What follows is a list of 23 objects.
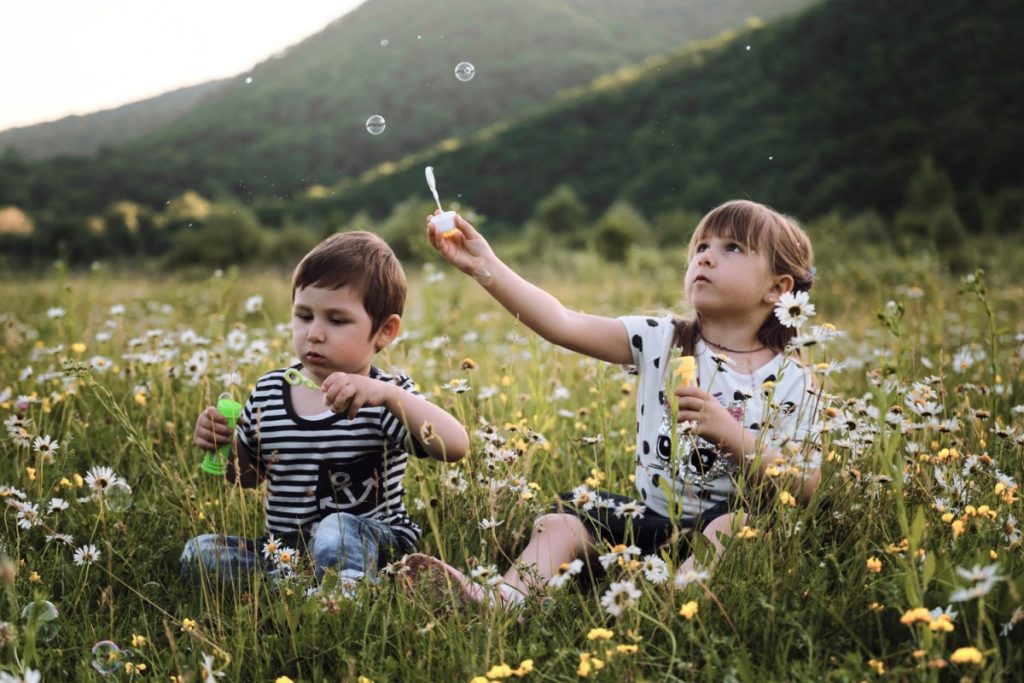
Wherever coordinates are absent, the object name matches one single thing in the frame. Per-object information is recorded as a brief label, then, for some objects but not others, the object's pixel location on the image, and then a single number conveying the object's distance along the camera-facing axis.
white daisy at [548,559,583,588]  1.82
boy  2.41
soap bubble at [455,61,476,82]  3.51
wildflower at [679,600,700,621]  1.63
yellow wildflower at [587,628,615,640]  1.60
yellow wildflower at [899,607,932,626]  1.46
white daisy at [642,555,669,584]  1.79
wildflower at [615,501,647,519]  1.91
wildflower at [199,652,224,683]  1.60
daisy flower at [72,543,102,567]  2.26
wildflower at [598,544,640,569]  1.82
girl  2.25
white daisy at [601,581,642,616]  1.64
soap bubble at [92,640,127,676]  1.89
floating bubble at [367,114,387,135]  3.50
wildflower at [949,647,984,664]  1.37
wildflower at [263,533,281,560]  2.15
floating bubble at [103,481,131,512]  2.45
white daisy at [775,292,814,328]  1.90
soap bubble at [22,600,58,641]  1.76
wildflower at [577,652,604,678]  1.60
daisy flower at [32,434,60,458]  2.31
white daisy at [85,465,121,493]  2.29
